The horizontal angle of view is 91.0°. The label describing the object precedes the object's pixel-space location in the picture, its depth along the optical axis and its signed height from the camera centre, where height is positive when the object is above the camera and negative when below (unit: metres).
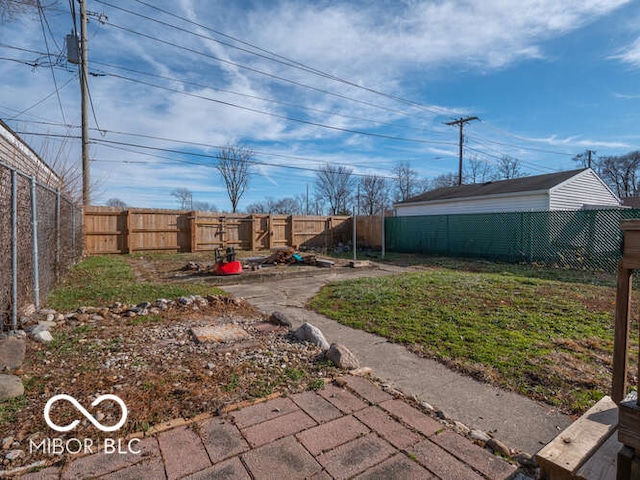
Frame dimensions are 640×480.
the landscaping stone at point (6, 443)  1.52 -1.07
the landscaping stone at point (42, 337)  2.91 -1.05
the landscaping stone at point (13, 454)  1.45 -1.08
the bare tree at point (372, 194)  34.69 +3.70
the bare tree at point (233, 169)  27.39 +5.13
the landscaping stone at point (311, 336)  2.98 -1.07
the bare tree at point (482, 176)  31.50 +5.27
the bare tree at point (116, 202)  24.38 +1.86
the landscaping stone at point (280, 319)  3.64 -1.10
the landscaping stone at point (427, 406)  1.95 -1.13
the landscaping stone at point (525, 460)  1.50 -1.12
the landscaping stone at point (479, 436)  1.67 -1.12
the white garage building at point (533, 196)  11.84 +1.37
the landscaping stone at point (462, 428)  1.74 -1.13
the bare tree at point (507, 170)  30.77 +5.82
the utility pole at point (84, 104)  10.77 +4.39
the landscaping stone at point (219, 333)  3.10 -1.12
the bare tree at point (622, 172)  31.16 +5.84
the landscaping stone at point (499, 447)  1.58 -1.12
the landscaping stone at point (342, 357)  2.52 -1.07
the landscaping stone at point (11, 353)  2.34 -1.01
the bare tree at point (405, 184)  33.56 +4.73
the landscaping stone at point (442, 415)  1.87 -1.13
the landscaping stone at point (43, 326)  3.06 -1.04
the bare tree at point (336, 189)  34.41 +4.19
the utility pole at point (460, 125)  20.18 +6.75
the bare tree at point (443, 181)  32.54 +5.03
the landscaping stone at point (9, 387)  1.94 -1.03
